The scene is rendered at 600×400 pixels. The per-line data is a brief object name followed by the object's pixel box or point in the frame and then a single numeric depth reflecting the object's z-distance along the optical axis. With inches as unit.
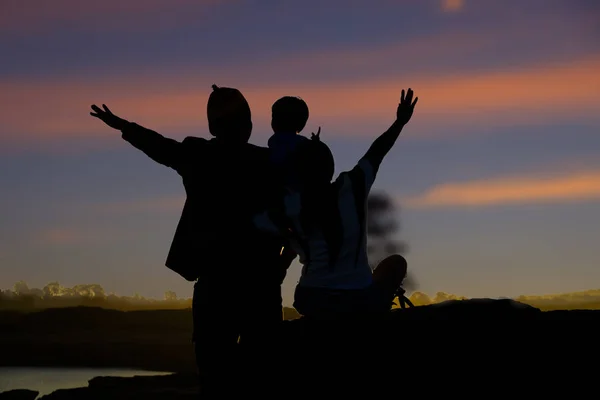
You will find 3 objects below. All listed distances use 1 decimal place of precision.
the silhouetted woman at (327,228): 237.1
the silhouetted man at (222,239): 240.1
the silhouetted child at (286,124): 257.0
